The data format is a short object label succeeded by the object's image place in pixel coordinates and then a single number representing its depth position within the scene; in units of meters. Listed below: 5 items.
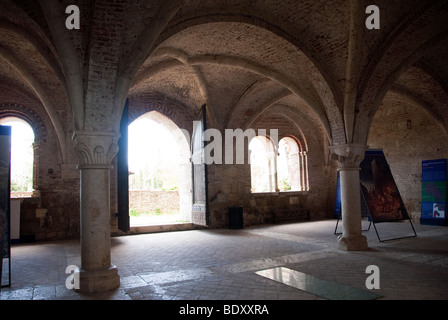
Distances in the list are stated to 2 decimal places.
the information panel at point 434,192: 10.80
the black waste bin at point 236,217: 10.78
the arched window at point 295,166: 13.49
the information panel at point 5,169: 4.13
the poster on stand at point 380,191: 7.73
